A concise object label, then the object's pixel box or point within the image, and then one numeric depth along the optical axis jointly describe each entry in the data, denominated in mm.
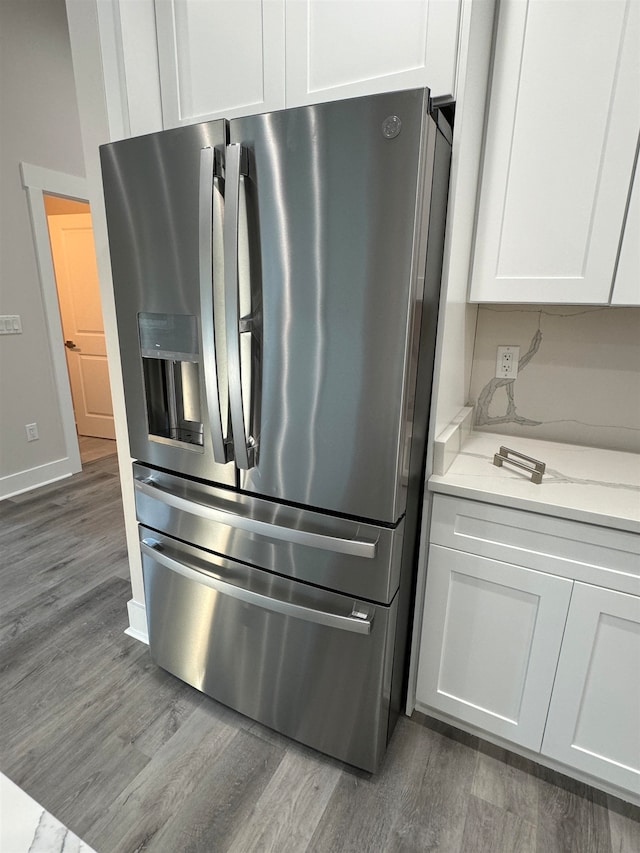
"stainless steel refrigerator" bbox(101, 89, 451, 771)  1052
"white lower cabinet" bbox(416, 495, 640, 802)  1227
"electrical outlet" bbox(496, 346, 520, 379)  1756
